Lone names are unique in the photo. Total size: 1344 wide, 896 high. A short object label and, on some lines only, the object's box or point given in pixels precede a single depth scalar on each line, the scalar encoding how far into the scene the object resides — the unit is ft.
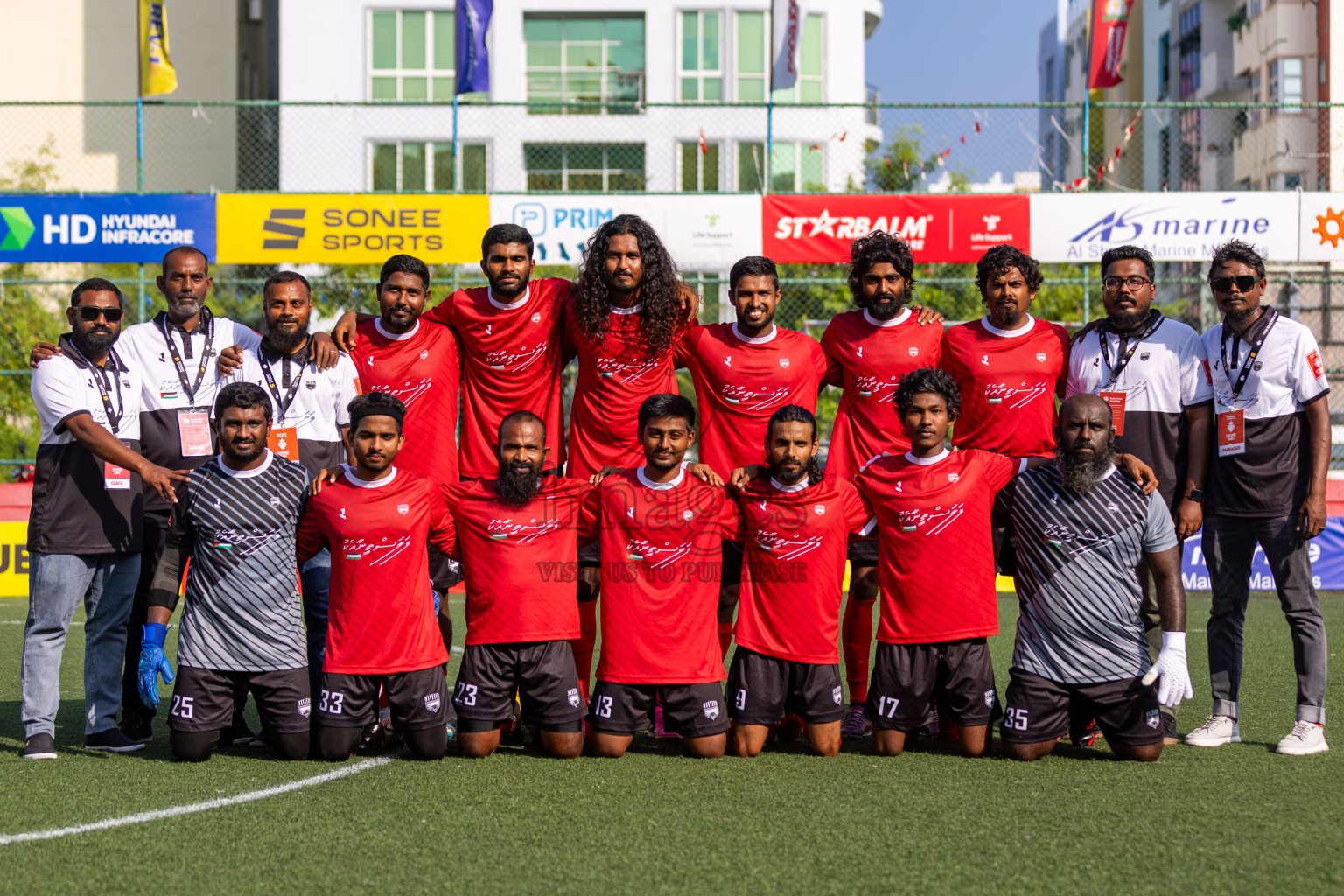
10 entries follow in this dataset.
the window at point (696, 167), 90.12
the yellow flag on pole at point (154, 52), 52.31
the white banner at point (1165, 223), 44.42
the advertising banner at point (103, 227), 44.16
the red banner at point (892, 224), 44.55
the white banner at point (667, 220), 44.52
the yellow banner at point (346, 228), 44.19
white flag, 51.06
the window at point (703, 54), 99.25
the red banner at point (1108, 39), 55.57
